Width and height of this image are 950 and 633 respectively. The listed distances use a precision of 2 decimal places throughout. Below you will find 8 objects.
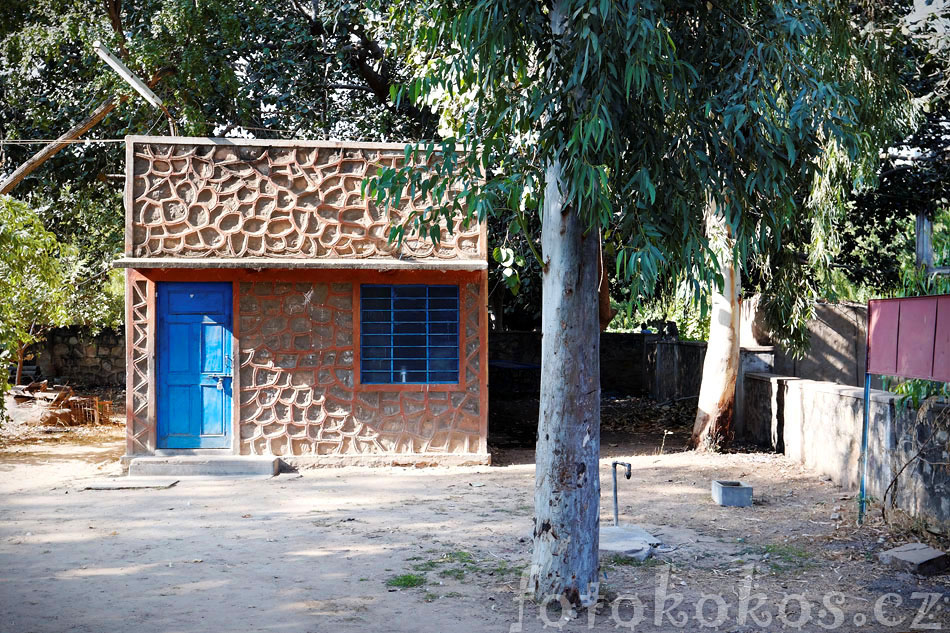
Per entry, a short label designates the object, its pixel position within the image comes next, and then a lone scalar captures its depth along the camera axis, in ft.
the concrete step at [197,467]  34.40
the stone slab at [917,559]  20.31
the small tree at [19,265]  36.45
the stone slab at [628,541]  21.79
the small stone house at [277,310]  35.53
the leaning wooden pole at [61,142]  41.55
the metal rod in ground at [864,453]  24.72
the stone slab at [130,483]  32.19
